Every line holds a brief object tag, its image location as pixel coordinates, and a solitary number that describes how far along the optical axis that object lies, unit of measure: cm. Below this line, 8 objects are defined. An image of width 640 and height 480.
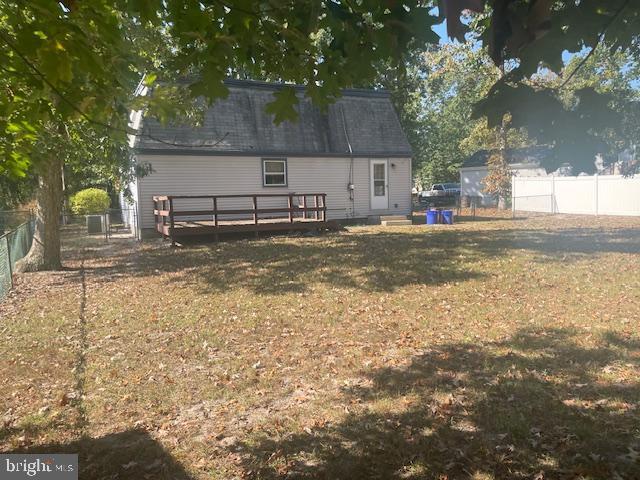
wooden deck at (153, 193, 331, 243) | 1527
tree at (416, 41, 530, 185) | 2405
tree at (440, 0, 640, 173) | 232
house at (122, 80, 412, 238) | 1755
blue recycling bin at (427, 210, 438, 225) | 2088
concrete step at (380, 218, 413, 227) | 2042
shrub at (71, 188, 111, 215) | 2858
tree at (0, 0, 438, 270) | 269
